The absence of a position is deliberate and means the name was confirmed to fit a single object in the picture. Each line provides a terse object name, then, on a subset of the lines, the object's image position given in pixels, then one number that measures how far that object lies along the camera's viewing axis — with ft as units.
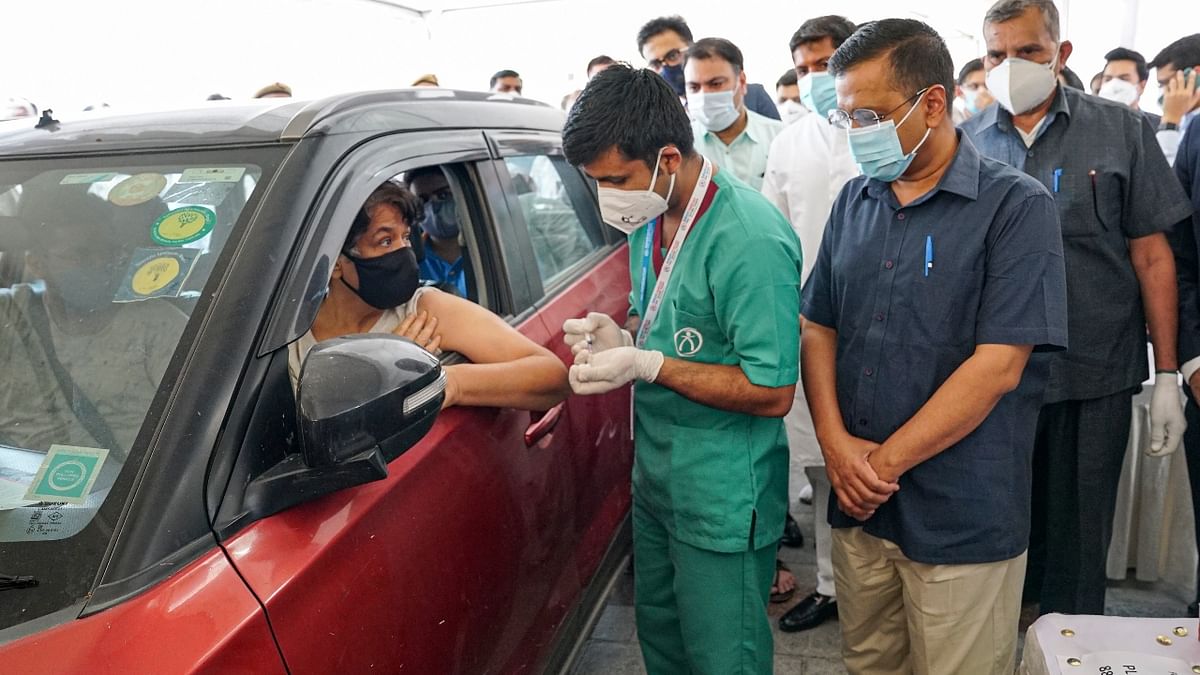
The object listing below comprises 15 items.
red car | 3.76
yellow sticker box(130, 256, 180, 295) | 4.70
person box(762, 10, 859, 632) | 9.94
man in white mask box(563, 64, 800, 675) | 5.78
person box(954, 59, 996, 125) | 20.39
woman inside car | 6.06
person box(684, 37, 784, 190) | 11.73
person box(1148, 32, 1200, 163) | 12.80
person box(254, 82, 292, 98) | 16.04
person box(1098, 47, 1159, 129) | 18.16
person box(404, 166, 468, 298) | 8.04
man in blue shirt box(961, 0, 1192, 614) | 7.53
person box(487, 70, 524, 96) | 21.08
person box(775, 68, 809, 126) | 18.61
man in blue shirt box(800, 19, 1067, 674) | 5.59
